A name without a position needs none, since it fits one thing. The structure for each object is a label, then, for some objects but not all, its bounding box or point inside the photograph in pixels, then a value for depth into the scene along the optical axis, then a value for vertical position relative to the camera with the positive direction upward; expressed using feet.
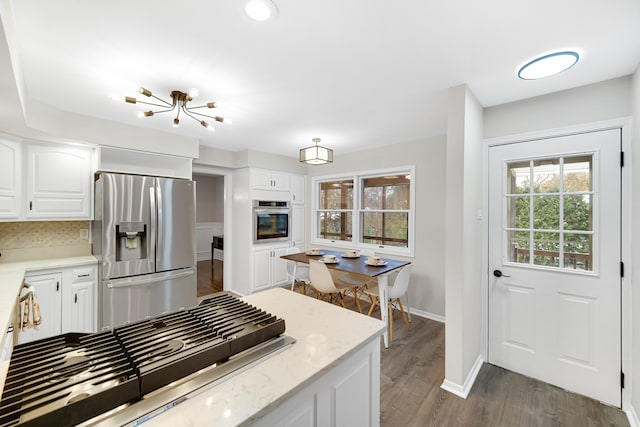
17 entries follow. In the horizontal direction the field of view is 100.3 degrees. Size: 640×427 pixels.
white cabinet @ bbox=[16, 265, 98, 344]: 7.99 -2.76
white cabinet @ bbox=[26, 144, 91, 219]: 8.38 +1.01
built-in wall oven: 14.27 -0.43
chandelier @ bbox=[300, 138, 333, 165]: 10.57 +2.37
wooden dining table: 9.20 -2.02
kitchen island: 2.37 -1.74
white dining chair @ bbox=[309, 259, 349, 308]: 10.05 -2.48
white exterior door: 6.33 -1.23
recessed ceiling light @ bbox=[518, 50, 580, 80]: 5.40 +3.17
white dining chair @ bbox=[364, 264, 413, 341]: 9.75 -2.80
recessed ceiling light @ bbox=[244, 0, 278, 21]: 4.17 +3.30
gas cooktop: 2.05 -1.44
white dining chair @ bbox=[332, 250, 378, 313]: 11.04 -2.86
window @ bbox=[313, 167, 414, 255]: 12.94 +0.19
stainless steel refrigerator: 8.77 -1.15
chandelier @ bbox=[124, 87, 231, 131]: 6.93 +3.10
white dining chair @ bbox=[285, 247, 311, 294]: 12.62 -2.83
